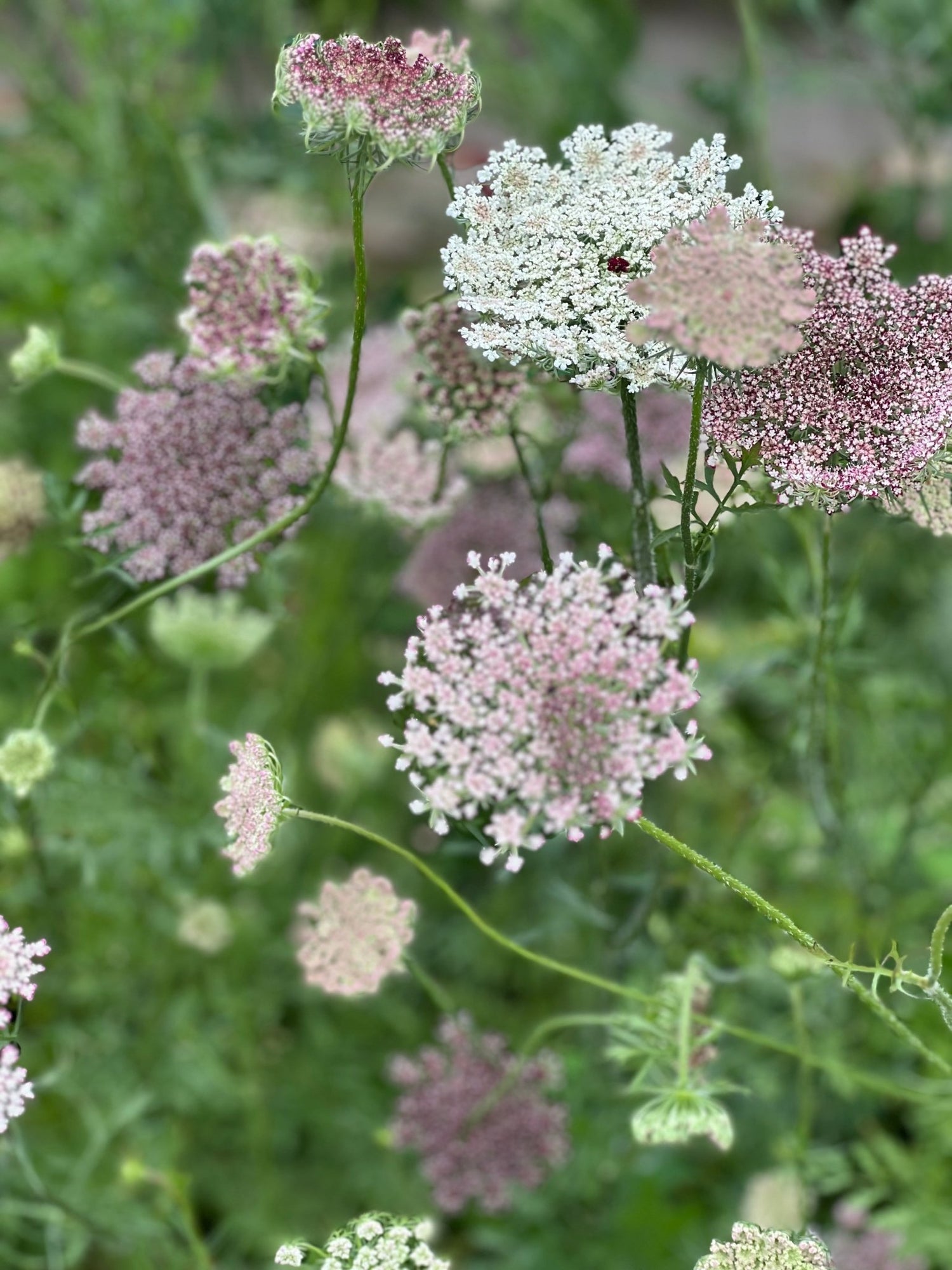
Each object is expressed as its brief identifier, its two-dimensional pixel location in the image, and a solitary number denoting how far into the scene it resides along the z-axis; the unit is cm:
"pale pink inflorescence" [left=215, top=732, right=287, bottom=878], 84
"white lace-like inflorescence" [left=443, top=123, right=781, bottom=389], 84
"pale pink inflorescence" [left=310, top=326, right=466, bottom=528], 99
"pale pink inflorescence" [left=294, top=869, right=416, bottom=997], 92
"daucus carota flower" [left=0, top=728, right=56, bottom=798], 93
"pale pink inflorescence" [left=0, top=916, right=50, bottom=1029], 82
